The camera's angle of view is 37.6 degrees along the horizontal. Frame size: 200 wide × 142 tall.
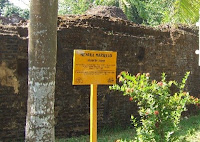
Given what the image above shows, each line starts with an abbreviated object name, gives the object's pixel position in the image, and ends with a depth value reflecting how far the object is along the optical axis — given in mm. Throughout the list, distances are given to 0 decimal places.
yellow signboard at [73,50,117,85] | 3896
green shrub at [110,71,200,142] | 3615
